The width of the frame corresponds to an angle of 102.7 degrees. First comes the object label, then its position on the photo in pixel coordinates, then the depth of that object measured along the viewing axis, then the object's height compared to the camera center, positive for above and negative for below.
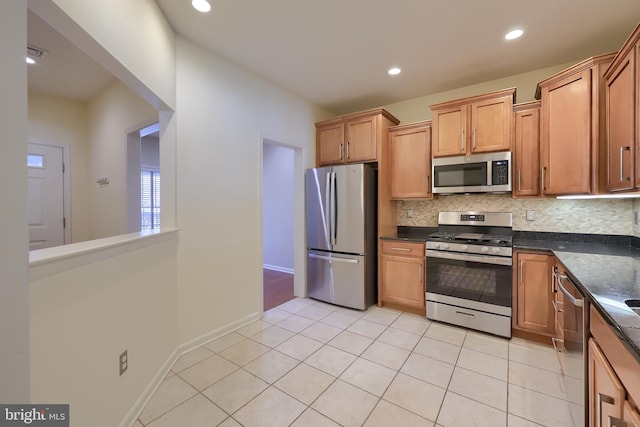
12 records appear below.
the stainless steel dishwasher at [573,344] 1.24 -0.75
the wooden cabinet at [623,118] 1.51 +0.62
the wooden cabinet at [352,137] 3.21 +1.01
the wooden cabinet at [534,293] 2.27 -0.74
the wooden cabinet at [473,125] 2.59 +0.95
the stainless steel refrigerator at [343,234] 3.15 -0.27
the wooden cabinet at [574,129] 2.02 +0.71
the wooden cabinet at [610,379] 0.77 -0.59
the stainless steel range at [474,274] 2.46 -0.62
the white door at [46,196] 3.18 +0.21
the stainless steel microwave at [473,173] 2.61 +0.42
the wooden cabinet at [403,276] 2.96 -0.76
